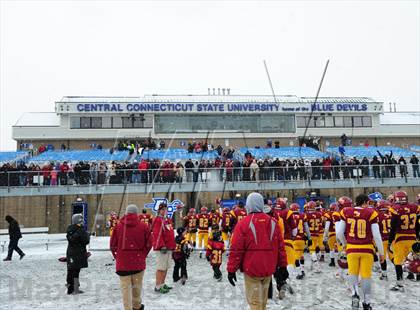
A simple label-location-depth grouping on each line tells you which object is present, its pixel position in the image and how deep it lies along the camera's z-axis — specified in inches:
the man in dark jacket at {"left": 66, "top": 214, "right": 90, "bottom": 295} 362.3
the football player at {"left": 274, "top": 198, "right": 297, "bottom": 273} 362.6
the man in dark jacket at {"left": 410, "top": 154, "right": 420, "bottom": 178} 933.8
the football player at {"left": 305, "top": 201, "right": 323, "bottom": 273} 476.1
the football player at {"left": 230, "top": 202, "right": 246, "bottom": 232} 475.8
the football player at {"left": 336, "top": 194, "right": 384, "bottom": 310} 276.6
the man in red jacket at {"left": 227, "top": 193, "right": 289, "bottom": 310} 203.3
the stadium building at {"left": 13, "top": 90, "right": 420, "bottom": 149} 1451.8
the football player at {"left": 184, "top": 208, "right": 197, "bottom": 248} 634.8
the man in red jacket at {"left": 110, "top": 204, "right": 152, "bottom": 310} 262.7
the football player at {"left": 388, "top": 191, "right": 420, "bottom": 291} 353.1
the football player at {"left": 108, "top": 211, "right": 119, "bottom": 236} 680.2
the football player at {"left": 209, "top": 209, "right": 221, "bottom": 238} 577.7
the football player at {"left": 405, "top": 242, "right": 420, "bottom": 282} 354.3
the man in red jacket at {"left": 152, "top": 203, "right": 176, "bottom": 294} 358.6
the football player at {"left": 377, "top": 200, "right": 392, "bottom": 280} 420.5
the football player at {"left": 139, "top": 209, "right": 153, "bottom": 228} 591.8
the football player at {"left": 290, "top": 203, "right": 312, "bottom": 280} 409.4
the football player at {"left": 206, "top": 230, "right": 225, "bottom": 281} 410.6
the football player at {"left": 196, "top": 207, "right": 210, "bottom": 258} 631.8
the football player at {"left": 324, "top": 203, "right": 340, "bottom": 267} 466.3
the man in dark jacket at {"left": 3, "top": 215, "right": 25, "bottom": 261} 581.9
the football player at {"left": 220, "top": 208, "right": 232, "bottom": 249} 532.1
